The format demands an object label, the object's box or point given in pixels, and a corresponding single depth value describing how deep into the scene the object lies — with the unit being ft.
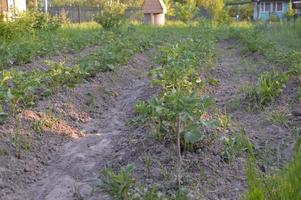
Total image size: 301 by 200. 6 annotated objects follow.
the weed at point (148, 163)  11.38
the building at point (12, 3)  68.18
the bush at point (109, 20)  62.69
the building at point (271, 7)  137.39
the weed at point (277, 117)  14.84
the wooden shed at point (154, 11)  96.78
